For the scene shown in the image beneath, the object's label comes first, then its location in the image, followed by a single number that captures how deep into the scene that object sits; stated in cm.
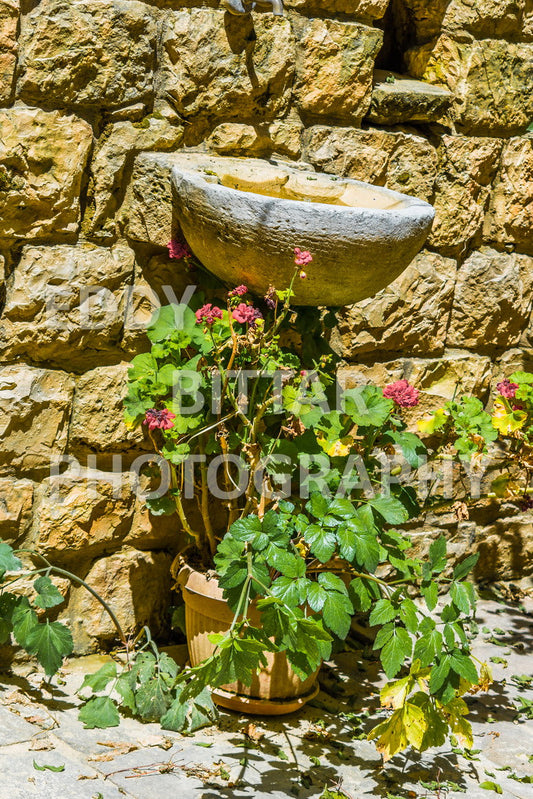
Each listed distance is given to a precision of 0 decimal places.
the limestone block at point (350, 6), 522
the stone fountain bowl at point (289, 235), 480
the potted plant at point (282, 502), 471
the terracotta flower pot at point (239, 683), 497
